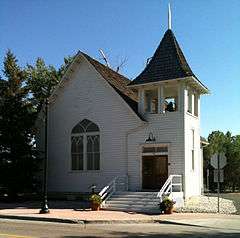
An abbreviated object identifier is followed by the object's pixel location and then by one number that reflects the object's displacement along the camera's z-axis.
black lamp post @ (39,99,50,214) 15.87
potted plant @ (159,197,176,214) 16.39
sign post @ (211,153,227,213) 16.50
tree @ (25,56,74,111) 30.09
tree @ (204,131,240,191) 40.53
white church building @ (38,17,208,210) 19.69
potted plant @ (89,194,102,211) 17.34
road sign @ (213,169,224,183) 16.50
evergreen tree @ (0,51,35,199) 21.41
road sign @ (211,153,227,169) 16.58
